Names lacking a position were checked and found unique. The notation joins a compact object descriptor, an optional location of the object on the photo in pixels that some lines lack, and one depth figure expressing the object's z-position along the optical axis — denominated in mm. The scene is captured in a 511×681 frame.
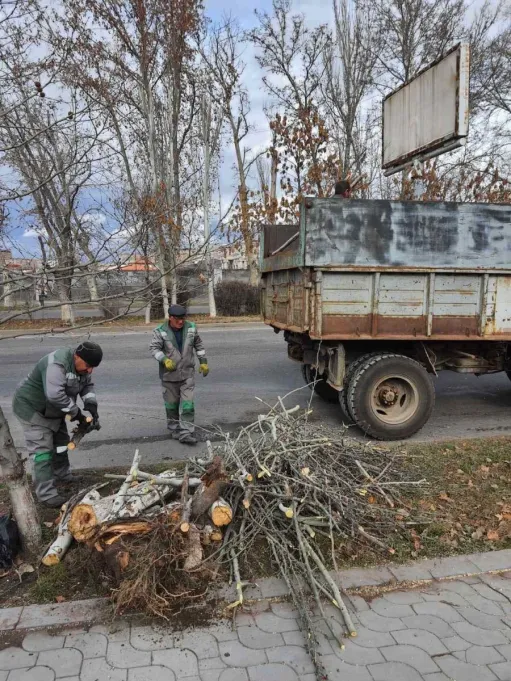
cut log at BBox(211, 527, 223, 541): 2993
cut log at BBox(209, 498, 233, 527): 2971
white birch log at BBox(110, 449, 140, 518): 3010
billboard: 6164
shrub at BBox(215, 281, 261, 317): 19797
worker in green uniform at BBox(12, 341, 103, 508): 3688
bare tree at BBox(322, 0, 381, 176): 19562
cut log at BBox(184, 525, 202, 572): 2740
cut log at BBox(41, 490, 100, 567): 2953
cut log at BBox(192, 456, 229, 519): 3016
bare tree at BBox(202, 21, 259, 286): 19828
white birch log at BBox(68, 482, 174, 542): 2891
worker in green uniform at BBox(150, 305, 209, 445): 5355
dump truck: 4680
